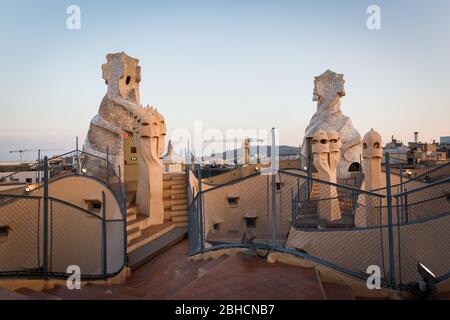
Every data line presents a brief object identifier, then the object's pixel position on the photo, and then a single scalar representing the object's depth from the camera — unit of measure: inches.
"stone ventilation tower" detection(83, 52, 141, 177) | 655.8
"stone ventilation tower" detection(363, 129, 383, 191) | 433.7
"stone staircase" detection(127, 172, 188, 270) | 324.3
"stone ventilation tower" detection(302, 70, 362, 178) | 858.1
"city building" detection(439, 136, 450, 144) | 2743.4
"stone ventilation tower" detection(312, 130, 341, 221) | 454.8
